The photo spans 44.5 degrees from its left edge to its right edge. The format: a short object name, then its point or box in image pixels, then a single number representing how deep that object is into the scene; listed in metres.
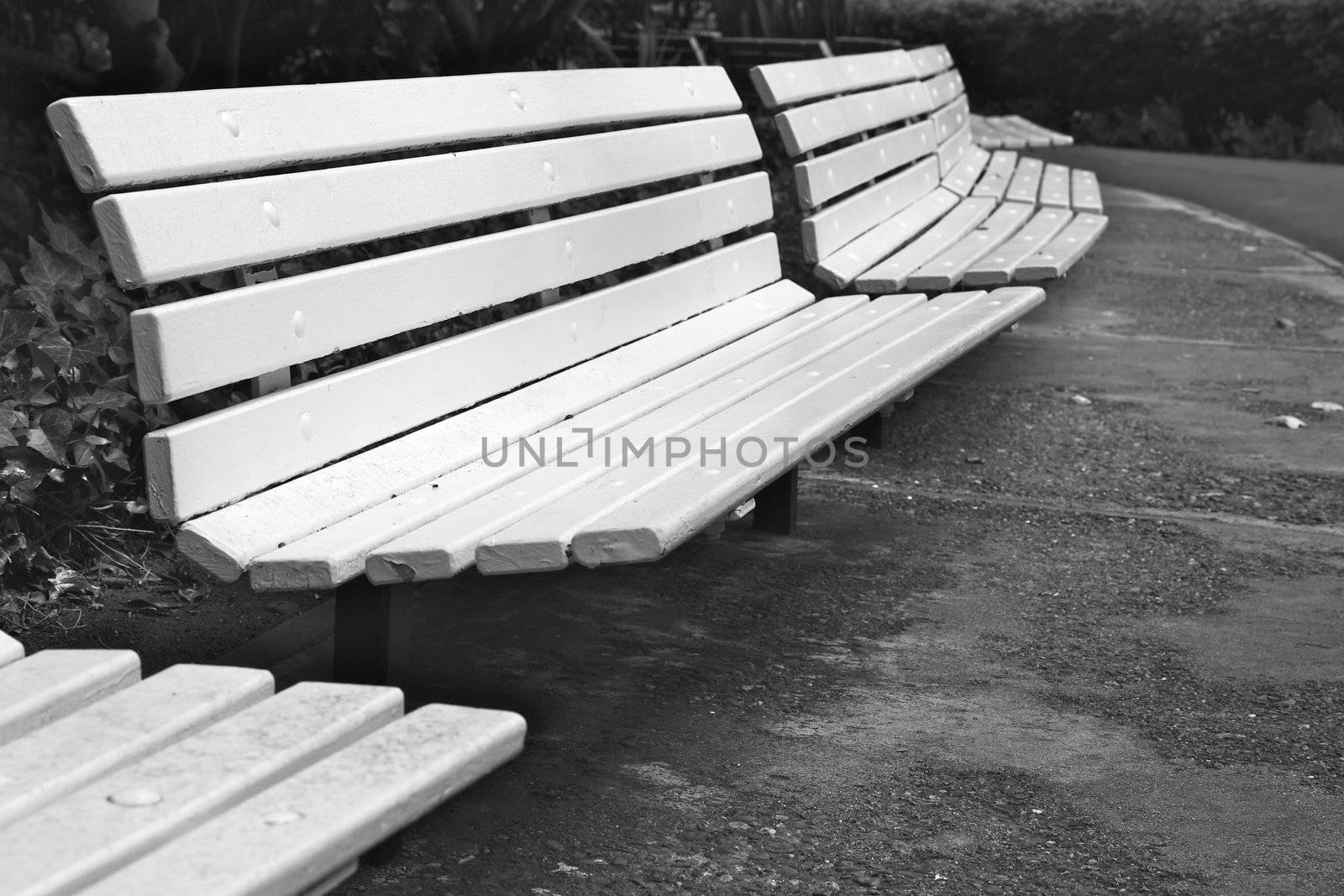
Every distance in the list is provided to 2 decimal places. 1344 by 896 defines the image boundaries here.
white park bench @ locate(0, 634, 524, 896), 1.28
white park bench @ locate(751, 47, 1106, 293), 4.54
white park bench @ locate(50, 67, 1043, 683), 2.06
